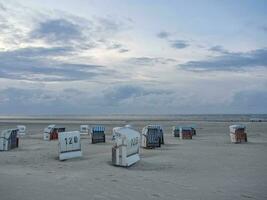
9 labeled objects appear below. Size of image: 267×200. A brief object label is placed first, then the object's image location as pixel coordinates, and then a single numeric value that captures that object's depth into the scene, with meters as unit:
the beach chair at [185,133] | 37.04
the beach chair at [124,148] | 17.38
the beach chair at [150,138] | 26.52
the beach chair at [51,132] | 36.06
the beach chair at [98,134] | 31.64
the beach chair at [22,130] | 43.85
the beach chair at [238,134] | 31.66
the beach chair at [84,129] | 46.31
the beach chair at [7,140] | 25.53
